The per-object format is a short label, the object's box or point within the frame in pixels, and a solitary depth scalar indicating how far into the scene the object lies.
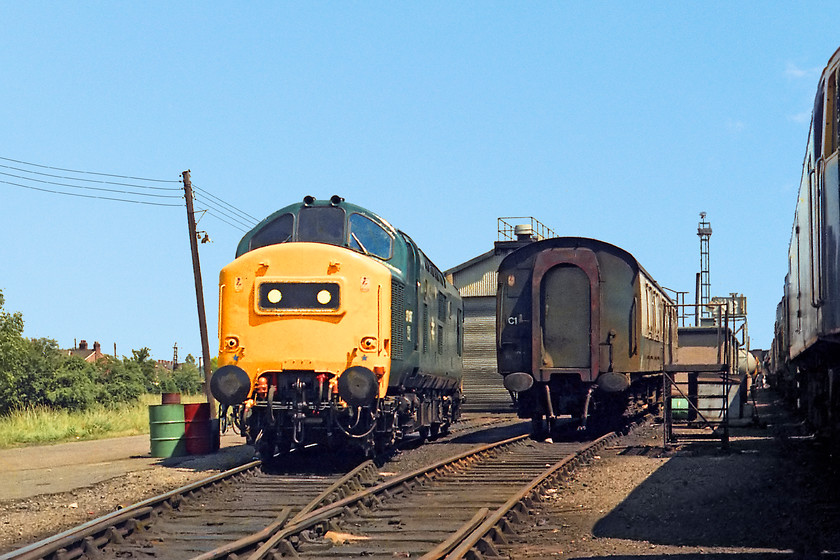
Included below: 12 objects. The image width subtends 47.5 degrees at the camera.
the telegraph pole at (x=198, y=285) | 23.97
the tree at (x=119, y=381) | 43.53
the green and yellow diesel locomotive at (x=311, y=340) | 12.77
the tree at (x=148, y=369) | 56.88
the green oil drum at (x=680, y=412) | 23.81
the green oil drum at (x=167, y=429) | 16.31
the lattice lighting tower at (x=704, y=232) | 58.56
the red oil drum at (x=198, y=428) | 16.53
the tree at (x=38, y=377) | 41.19
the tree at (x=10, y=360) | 40.72
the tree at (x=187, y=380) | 64.32
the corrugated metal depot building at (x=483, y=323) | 33.12
